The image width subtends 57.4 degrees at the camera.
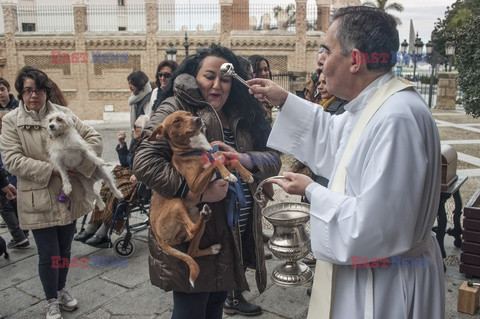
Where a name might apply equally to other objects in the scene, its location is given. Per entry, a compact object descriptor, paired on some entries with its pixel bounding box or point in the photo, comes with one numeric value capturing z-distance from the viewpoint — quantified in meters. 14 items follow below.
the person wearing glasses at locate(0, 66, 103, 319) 3.60
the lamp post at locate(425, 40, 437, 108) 21.15
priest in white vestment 1.71
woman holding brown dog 2.30
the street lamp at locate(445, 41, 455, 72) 19.70
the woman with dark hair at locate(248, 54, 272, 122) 5.32
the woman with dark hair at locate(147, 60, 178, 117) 5.70
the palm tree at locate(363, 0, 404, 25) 36.70
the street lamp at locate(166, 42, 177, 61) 13.00
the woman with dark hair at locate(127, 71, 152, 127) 6.29
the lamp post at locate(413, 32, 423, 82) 22.62
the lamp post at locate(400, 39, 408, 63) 22.72
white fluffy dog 3.62
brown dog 2.21
